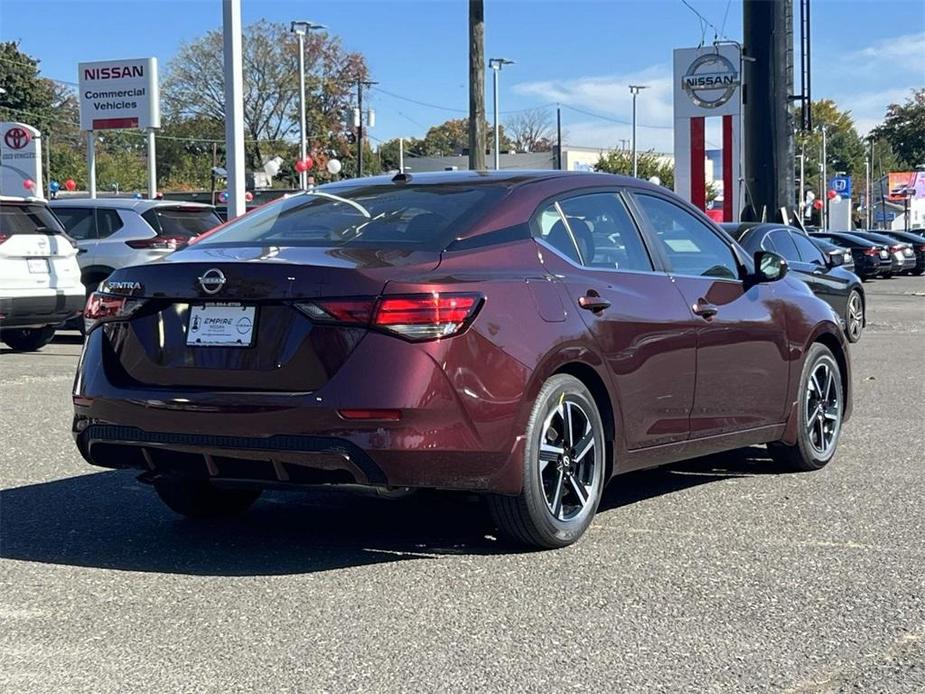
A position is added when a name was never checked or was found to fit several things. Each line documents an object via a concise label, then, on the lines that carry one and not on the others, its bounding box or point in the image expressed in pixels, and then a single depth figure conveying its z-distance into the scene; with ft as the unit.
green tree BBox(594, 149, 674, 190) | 275.63
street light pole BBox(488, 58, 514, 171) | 158.72
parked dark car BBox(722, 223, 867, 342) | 41.85
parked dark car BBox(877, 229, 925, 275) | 128.67
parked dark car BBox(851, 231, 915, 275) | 121.29
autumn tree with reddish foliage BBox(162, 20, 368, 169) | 200.44
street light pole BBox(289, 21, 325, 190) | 140.77
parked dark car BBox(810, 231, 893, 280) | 116.06
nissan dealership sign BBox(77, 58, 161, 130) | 90.07
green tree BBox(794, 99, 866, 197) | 358.43
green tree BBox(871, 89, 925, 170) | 383.24
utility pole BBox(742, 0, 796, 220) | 73.56
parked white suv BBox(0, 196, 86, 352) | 40.29
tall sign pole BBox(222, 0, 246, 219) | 53.78
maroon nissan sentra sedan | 14.38
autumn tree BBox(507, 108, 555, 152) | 339.98
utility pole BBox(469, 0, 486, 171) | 75.56
